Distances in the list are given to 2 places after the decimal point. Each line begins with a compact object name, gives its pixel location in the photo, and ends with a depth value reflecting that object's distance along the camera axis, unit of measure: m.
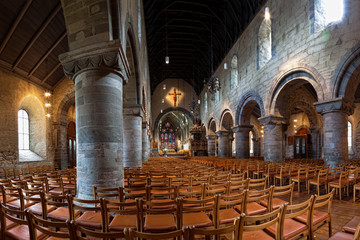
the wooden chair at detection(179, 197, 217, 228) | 2.36
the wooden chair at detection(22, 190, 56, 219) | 2.90
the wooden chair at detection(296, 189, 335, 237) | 2.56
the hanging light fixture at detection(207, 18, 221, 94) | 16.62
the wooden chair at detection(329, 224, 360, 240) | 2.14
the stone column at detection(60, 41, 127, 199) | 4.17
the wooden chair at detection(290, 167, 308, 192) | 6.18
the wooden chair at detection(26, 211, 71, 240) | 1.73
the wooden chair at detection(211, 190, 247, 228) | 2.52
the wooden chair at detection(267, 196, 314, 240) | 2.15
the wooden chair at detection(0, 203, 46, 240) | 2.27
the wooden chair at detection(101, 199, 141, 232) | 2.30
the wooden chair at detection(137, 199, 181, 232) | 2.30
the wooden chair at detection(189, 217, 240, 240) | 1.54
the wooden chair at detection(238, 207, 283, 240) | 1.73
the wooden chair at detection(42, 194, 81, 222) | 2.72
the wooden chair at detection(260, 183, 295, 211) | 3.10
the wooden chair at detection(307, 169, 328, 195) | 5.72
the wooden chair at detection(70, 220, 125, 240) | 1.70
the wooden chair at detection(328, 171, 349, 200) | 5.30
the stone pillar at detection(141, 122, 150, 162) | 14.71
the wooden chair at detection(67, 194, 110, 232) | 2.47
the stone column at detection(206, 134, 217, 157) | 24.78
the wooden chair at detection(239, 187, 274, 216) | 2.89
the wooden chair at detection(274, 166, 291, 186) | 6.62
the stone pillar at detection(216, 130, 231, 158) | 20.27
